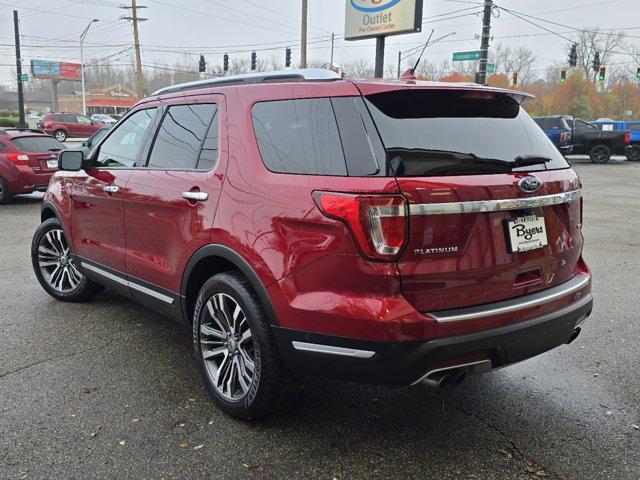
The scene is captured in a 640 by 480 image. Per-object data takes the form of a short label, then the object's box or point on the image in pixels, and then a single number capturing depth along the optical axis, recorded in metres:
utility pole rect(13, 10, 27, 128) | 34.81
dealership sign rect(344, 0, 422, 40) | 24.83
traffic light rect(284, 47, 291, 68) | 37.44
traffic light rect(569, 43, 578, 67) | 31.38
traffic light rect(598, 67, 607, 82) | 32.47
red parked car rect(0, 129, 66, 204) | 11.36
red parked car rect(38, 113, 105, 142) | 36.38
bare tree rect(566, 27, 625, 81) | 66.06
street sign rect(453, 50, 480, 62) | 22.47
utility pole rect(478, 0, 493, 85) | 18.97
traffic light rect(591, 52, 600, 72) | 32.38
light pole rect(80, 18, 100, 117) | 41.44
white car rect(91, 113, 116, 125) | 46.47
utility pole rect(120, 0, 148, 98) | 38.19
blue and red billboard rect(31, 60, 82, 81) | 86.12
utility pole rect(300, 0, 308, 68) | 28.02
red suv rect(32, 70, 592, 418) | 2.41
